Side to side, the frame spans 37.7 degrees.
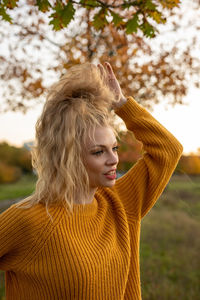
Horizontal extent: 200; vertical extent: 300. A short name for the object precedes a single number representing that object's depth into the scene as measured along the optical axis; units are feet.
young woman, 4.86
